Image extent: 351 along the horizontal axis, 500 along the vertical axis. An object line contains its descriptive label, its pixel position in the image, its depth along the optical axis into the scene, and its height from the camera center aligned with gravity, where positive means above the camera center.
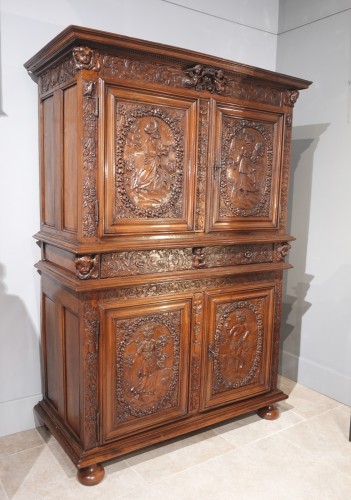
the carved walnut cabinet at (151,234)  2.06 -0.26
